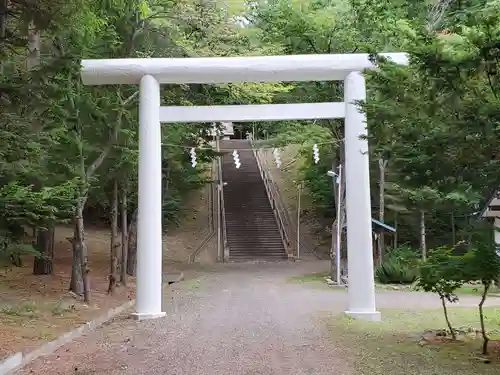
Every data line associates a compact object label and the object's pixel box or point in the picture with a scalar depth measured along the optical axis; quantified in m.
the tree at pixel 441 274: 7.44
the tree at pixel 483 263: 7.08
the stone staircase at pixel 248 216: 27.72
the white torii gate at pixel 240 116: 10.65
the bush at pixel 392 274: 18.98
